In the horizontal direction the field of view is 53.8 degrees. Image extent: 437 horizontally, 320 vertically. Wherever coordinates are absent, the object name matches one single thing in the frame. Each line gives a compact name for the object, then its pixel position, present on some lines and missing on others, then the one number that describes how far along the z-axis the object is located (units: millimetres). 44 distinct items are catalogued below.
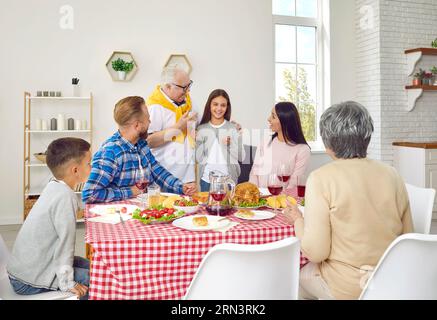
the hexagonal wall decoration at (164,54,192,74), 5234
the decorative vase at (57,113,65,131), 4758
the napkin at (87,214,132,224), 1776
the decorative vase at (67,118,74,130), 4816
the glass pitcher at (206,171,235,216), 1848
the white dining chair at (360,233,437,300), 1322
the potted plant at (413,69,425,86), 5590
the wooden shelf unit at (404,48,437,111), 5531
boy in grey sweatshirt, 1728
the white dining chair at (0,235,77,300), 1726
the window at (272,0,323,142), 5879
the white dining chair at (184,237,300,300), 1189
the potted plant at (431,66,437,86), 5723
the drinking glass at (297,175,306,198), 2141
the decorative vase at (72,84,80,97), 4879
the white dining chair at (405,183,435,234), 2135
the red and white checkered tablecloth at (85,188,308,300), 1480
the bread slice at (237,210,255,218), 1846
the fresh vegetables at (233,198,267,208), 2074
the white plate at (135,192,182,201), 2039
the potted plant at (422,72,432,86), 5638
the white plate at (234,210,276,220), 1831
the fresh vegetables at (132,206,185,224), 1735
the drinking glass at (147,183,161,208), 1981
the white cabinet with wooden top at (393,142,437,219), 5172
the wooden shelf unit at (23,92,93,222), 4680
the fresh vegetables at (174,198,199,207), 1973
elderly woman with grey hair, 1531
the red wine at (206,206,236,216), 1894
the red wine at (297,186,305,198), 2141
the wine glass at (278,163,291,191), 2191
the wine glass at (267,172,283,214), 2088
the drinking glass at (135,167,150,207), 2037
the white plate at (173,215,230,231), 1648
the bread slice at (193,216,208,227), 1687
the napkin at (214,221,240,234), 1647
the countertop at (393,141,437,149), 5141
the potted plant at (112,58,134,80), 4969
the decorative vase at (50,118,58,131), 4785
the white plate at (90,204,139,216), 1934
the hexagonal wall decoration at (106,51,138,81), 5035
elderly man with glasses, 3389
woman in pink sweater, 3086
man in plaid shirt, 2219
